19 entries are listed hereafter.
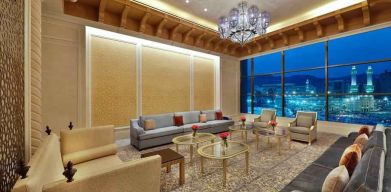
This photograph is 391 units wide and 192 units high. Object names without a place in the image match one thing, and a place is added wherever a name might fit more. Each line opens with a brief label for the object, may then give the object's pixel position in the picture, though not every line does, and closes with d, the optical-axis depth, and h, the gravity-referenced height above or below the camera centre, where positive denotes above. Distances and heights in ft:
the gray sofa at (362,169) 3.51 -2.09
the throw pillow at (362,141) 6.66 -1.85
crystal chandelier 11.93 +5.31
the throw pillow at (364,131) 9.36 -1.94
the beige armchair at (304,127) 14.28 -2.75
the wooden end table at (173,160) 7.83 -2.97
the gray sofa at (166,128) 13.28 -2.85
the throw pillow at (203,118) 18.56 -2.35
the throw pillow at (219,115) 20.47 -2.27
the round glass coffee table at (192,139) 10.88 -2.91
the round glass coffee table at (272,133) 12.26 -2.79
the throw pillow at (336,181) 3.97 -2.05
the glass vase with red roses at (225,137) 9.69 -2.34
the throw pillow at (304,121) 15.53 -2.32
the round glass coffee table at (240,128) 14.65 -2.80
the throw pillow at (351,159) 5.04 -1.92
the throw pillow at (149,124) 14.34 -2.34
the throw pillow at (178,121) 16.57 -2.36
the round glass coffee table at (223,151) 8.24 -2.94
